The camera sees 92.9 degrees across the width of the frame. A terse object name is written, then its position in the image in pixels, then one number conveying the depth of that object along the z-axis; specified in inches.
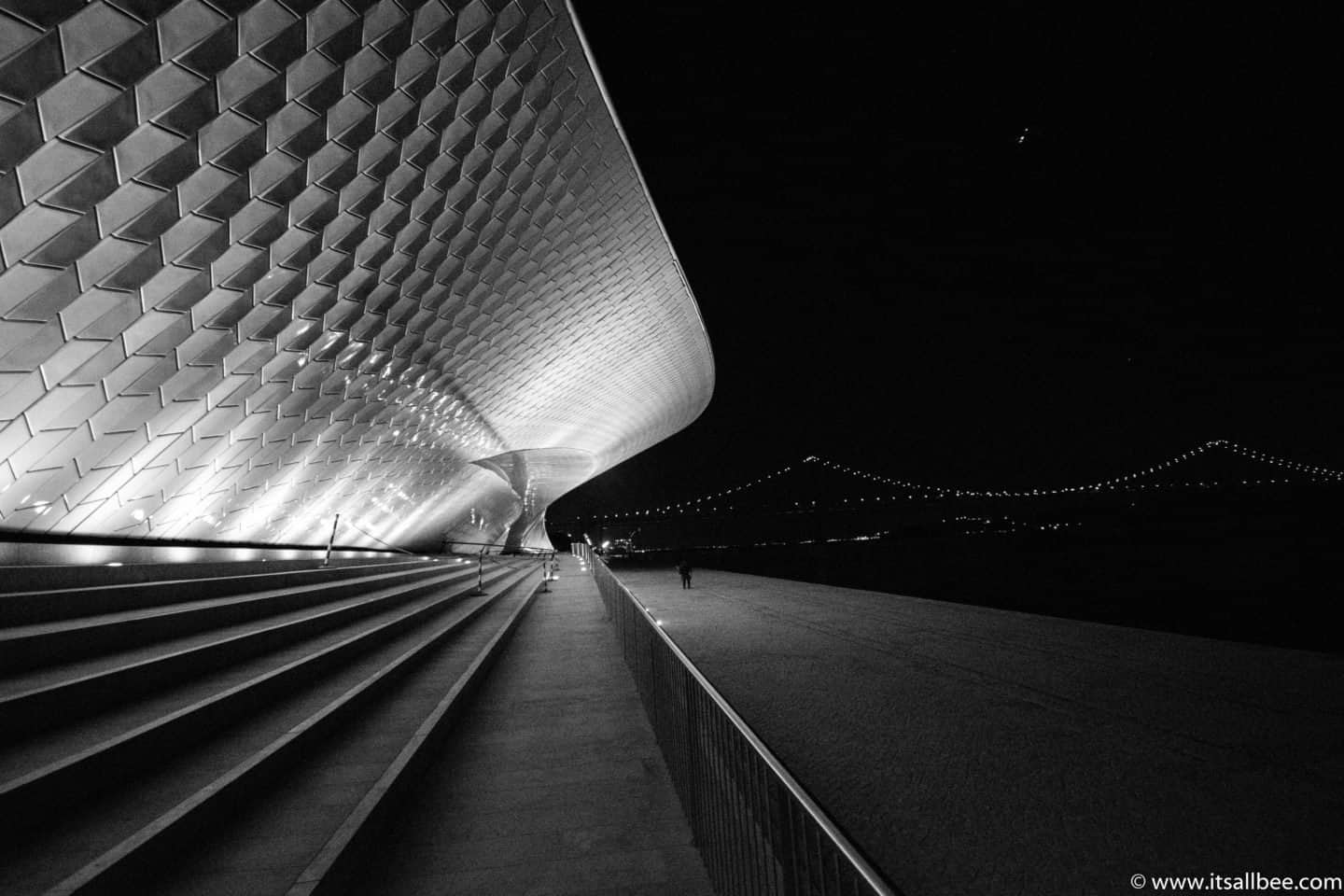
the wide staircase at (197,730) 107.6
